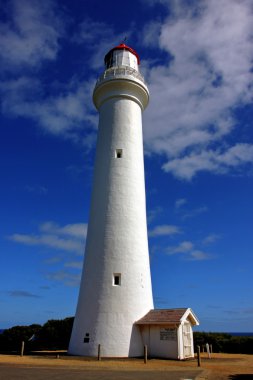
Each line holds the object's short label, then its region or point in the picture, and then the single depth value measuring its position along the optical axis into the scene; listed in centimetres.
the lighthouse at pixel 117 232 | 1794
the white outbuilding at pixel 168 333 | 1727
